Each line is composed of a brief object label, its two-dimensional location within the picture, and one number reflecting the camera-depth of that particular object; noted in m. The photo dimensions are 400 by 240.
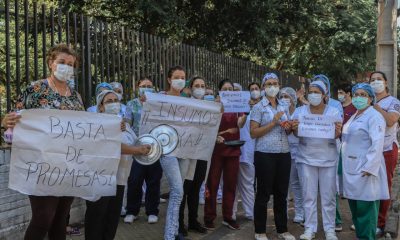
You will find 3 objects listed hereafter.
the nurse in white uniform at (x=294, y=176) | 7.02
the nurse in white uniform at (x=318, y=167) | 5.96
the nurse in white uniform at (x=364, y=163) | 5.38
